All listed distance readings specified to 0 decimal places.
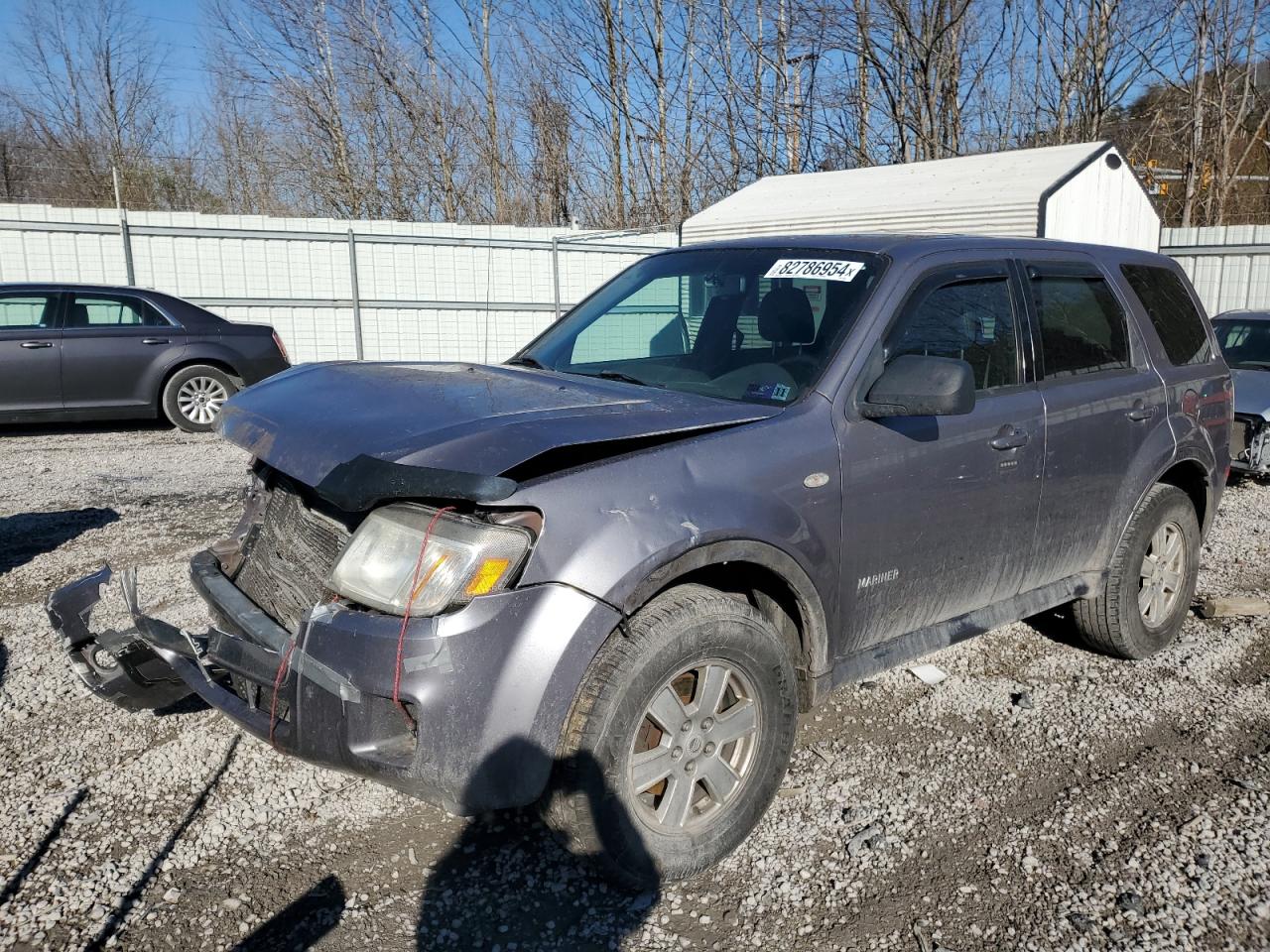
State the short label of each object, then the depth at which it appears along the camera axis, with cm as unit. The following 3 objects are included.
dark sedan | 1011
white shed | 1250
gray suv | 244
